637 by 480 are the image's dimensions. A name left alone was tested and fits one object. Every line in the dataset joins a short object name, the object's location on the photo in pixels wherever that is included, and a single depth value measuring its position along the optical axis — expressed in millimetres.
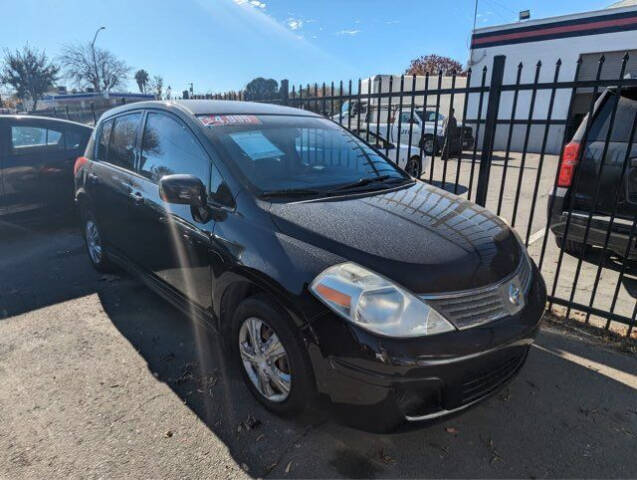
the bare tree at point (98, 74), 42500
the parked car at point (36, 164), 5387
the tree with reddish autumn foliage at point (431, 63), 49375
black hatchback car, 1820
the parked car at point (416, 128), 12762
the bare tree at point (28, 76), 36906
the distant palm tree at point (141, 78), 71950
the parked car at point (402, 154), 8930
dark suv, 3646
